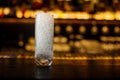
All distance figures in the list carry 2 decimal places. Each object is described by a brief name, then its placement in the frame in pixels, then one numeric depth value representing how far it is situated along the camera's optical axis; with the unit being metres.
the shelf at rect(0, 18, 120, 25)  2.43
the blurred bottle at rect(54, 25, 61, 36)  2.62
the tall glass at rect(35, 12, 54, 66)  0.85
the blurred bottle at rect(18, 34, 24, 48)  2.56
